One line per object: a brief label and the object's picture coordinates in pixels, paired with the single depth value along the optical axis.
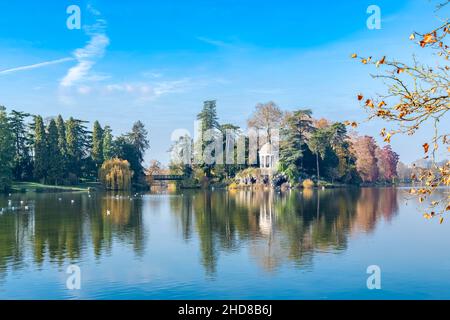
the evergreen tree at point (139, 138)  99.20
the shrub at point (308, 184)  82.31
